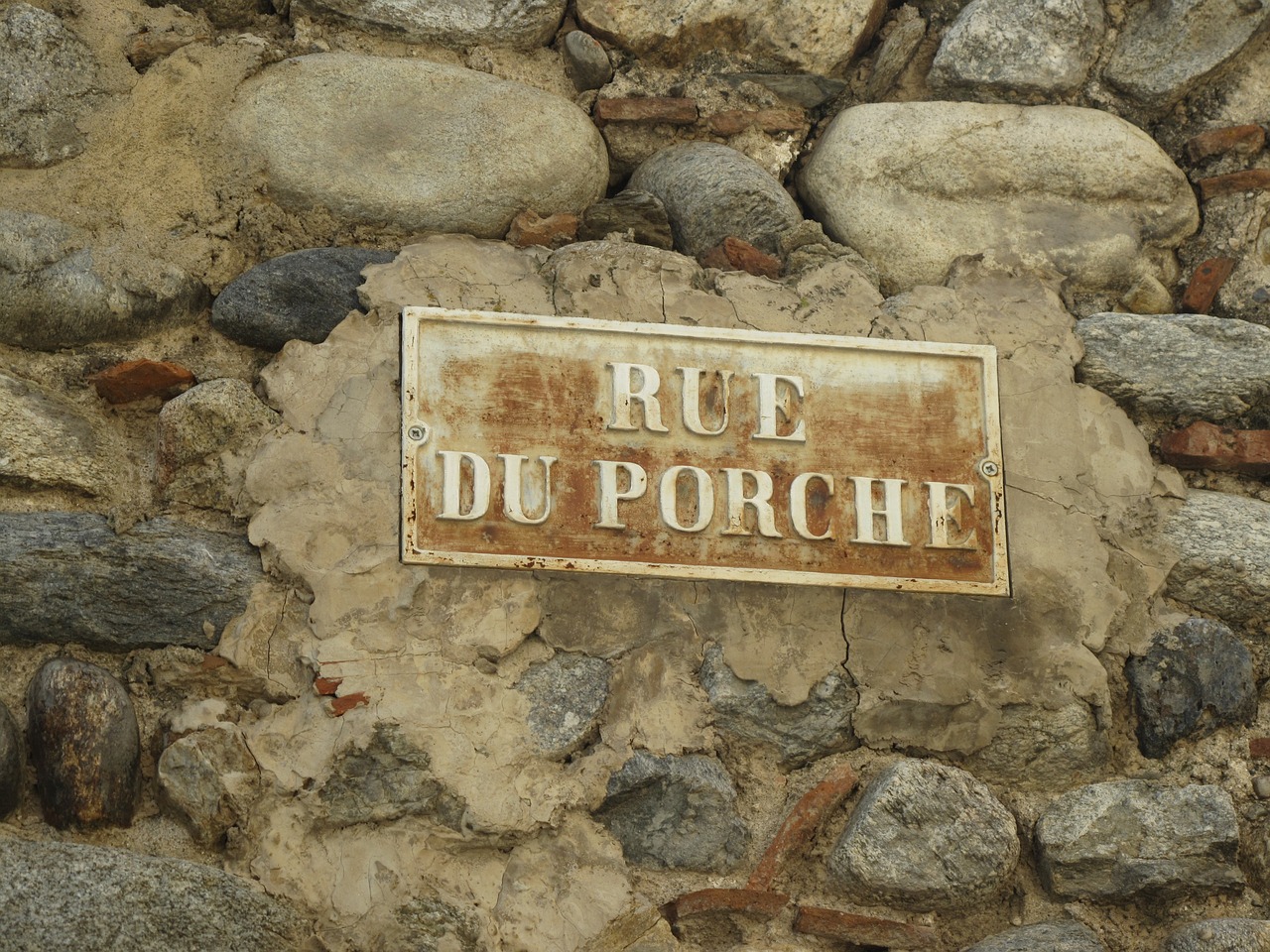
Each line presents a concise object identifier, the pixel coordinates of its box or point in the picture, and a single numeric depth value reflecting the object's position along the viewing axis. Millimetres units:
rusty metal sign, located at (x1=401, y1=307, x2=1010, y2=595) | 3064
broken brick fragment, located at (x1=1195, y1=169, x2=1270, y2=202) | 3744
